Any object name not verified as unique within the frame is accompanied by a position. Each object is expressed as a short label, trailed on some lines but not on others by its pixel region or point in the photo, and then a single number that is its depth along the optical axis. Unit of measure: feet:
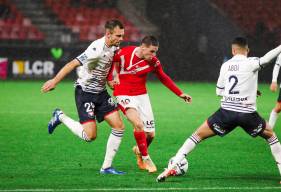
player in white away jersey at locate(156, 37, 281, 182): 53.83
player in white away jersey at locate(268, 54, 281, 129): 85.90
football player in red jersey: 60.39
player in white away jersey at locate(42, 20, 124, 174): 58.59
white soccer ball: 57.29
